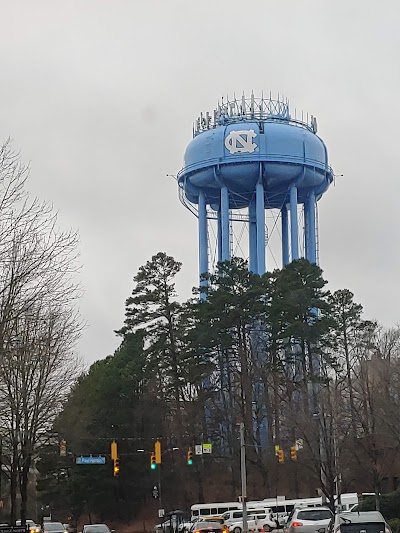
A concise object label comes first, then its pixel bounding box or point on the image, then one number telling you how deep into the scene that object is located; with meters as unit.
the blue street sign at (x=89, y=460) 53.71
